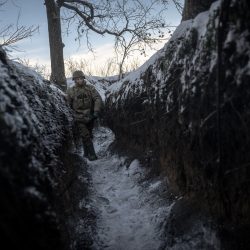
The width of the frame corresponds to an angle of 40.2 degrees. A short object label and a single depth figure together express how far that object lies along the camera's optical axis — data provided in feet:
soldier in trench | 24.85
